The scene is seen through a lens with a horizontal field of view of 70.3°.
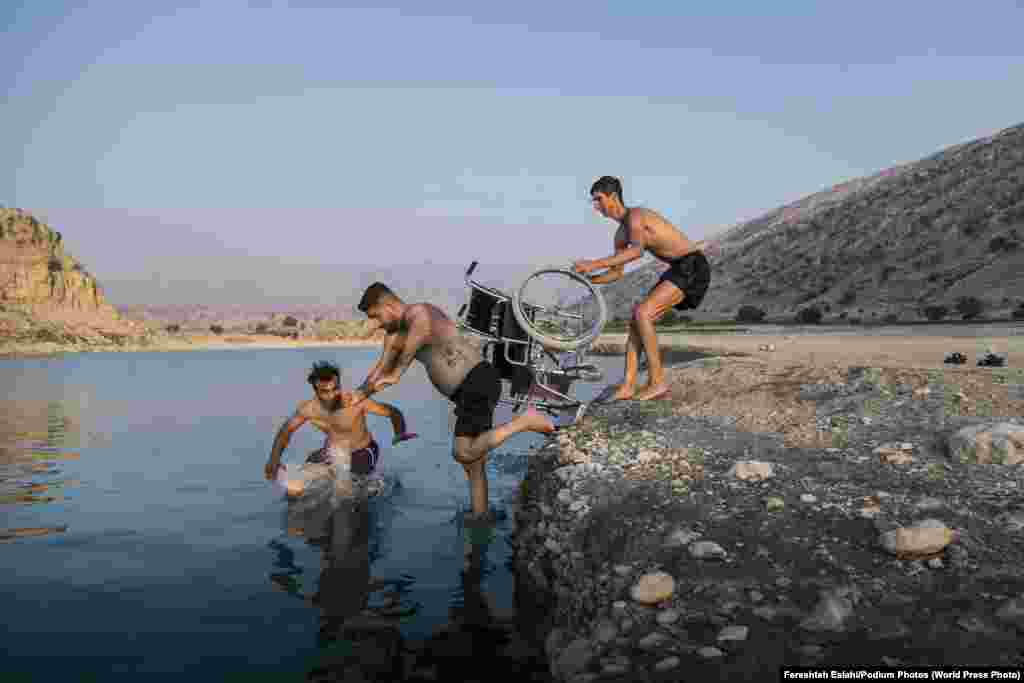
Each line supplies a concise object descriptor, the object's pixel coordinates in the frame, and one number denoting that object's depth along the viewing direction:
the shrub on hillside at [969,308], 28.48
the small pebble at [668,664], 3.34
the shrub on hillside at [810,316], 36.94
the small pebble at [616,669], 3.44
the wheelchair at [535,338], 7.29
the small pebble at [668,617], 3.75
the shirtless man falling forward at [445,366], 6.81
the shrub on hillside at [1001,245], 35.78
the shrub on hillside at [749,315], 45.16
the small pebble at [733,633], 3.49
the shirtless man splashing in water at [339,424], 8.51
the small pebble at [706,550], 4.30
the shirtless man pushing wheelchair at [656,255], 7.84
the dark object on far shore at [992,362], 11.27
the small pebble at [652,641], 3.54
